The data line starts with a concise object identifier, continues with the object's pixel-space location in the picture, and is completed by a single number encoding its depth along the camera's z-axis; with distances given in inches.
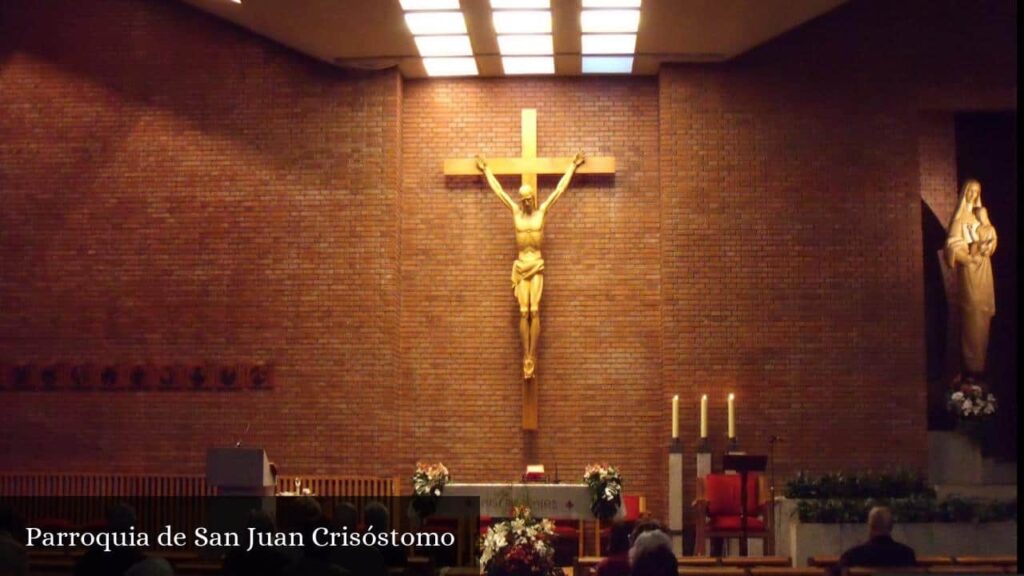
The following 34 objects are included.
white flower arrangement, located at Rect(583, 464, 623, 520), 571.2
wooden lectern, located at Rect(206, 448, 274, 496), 467.2
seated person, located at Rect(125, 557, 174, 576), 256.8
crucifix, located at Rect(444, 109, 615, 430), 627.5
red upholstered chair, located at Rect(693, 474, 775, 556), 553.4
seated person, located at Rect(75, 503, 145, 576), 266.7
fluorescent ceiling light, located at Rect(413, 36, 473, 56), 613.3
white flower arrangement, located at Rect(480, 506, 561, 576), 334.3
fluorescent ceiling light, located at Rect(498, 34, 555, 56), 610.9
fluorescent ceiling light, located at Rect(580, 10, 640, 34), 588.4
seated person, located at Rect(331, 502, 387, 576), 272.4
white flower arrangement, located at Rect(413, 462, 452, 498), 581.3
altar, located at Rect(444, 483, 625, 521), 565.3
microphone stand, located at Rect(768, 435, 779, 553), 590.9
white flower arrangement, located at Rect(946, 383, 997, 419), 597.3
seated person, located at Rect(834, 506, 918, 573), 333.1
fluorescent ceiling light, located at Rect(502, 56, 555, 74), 631.8
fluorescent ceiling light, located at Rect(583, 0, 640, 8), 578.4
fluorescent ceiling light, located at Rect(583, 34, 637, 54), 607.5
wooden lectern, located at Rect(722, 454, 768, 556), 518.3
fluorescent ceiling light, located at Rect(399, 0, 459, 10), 578.6
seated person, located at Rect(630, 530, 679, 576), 289.7
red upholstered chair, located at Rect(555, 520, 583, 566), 572.1
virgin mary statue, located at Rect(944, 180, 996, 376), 610.2
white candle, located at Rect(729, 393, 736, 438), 594.5
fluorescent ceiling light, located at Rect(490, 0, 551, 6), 581.3
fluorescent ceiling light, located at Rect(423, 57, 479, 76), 634.2
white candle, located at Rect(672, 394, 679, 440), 599.2
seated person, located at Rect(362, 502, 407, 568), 299.7
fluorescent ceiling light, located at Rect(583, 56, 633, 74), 628.7
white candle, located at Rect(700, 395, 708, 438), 594.2
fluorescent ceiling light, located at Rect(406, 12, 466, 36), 591.5
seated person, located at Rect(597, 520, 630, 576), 332.8
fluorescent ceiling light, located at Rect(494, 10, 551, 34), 591.5
